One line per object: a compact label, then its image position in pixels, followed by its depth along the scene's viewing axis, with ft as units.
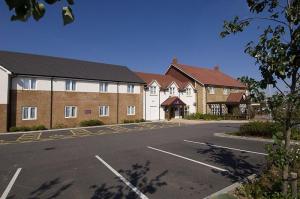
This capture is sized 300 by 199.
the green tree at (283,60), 11.62
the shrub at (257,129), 38.61
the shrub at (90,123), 65.69
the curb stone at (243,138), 36.48
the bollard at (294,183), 12.17
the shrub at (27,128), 53.40
